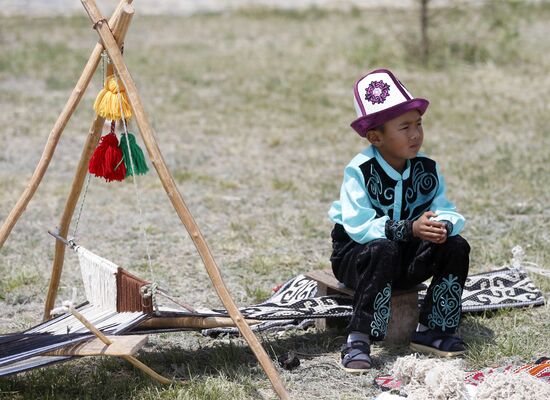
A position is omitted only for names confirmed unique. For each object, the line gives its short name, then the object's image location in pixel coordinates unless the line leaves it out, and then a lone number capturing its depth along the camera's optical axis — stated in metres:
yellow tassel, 7.66
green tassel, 7.96
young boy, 8.02
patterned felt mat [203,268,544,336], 8.45
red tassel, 7.95
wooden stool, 8.56
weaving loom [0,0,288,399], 7.01
